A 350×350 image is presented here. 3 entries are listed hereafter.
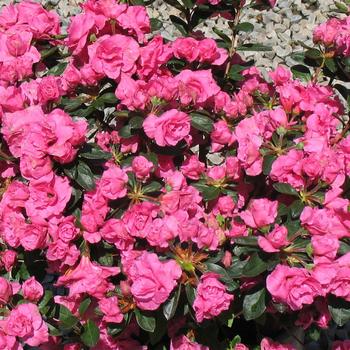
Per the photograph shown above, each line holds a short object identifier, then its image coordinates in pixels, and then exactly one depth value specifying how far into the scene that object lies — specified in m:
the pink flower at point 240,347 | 1.08
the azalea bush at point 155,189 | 0.93
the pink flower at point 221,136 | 1.03
